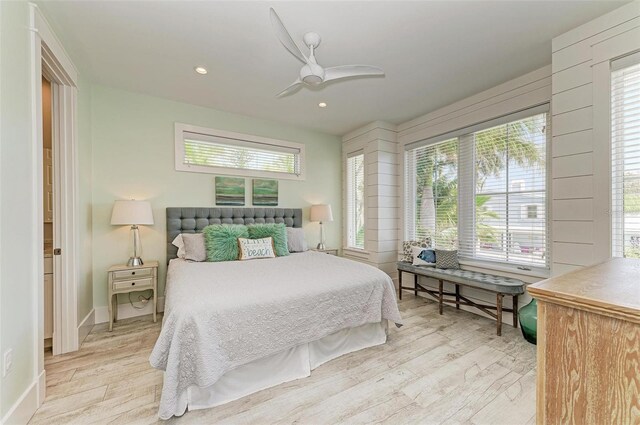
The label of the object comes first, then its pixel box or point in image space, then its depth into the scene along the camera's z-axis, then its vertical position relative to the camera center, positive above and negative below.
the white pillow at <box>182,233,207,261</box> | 3.15 -0.45
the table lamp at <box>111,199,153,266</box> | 2.89 -0.04
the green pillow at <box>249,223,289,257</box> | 3.55 -0.32
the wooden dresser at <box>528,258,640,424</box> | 0.71 -0.42
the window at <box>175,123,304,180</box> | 3.67 +0.88
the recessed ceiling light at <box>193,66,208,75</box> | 2.71 +1.49
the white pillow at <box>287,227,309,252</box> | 3.92 -0.45
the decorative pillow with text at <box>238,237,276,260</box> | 3.27 -0.48
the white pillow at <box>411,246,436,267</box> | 3.71 -0.69
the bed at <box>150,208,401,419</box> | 1.62 -0.83
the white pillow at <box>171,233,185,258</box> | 3.30 -0.42
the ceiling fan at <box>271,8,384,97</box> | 1.89 +1.15
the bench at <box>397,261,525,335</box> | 2.75 -0.84
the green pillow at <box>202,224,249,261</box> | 3.17 -0.38
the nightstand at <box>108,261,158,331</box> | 2.87 -0.79
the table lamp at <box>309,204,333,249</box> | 4.39 -0.04
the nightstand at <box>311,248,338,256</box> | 4.51 -0.70
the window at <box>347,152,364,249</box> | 4.83 +0.18
